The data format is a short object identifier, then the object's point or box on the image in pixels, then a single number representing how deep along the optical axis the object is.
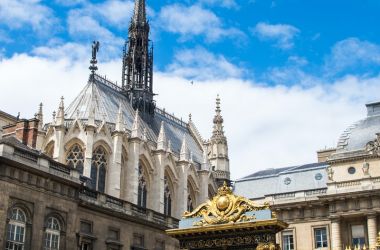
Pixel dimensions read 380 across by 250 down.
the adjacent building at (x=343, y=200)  37.19
